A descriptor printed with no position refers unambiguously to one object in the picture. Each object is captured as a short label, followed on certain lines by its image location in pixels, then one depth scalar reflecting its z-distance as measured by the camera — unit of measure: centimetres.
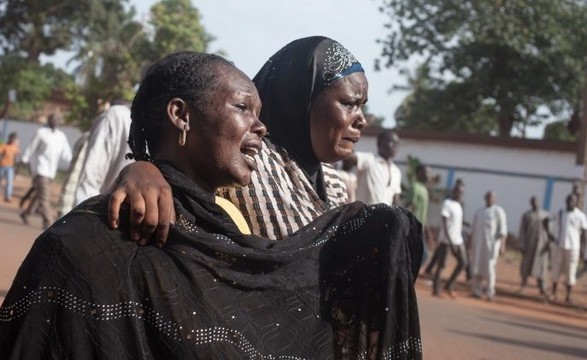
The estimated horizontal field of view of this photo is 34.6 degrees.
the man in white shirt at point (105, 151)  548
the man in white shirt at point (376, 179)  870
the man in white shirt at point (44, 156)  1327
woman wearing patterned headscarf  277
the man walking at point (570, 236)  1595
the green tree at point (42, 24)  3294
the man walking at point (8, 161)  2072
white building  2408
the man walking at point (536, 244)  1725
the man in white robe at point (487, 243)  1620
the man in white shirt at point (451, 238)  1478
